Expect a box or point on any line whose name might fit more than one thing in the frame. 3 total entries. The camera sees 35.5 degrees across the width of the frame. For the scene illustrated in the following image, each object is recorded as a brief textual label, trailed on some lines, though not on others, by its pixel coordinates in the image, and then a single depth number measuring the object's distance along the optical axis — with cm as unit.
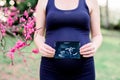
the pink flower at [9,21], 189
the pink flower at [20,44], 152
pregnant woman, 136
